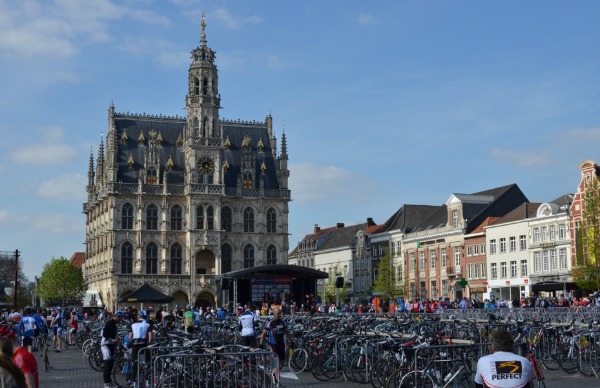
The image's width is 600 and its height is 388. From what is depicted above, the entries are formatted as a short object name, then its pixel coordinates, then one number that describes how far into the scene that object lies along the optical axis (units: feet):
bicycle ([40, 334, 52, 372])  88.58
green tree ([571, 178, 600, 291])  195.46
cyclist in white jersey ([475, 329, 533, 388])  30.22
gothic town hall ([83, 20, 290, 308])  279.69
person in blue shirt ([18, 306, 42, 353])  94.22
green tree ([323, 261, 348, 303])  344.49
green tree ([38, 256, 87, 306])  349.82
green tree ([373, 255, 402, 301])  290.56
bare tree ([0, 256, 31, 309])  307.68
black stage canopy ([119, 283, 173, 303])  191.01
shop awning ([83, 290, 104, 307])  255.02
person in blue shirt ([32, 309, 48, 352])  97.53
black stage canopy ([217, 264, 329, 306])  198.08
